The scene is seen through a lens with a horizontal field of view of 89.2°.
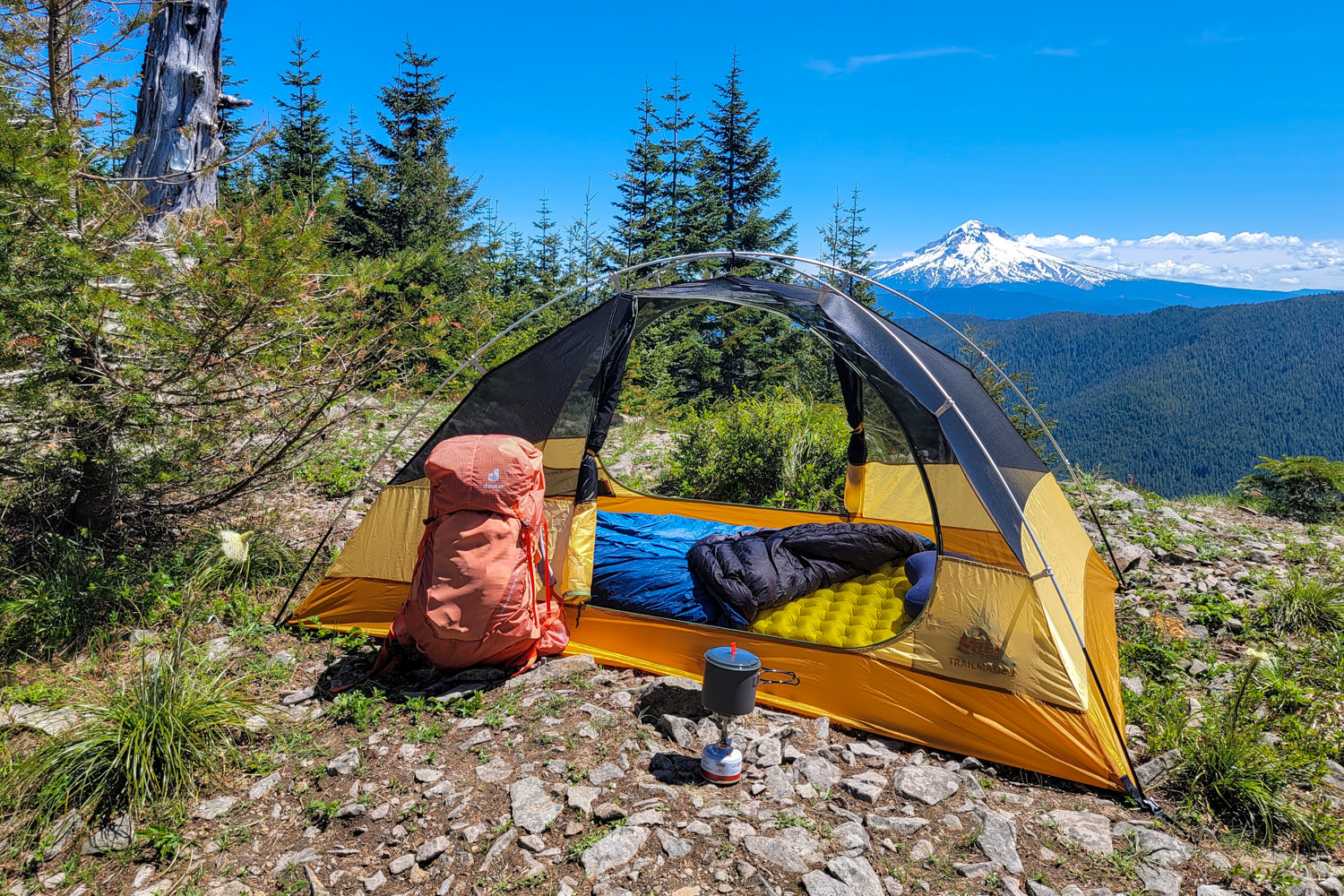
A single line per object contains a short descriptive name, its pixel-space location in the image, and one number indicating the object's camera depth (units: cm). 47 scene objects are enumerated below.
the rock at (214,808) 288
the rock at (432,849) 262
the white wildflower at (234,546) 402
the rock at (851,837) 269
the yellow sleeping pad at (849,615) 410
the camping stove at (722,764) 304
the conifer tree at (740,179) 1938
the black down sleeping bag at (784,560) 429
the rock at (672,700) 363
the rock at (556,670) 392
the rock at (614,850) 254
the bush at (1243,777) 295
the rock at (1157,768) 323
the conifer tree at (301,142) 1614
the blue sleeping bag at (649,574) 433
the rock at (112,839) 268
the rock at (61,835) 267
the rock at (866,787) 303
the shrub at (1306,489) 931
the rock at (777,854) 255
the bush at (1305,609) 494
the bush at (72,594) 390
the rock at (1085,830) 276
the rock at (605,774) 303
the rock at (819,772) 315
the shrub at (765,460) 759
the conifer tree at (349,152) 1773
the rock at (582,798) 285
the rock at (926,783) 305
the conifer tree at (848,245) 2147
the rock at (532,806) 275
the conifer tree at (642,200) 1859
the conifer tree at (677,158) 1900
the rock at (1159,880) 254
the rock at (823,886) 243
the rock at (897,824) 282
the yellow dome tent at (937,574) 337
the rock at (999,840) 265
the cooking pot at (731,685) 304
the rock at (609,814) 279
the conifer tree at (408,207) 1362
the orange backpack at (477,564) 374
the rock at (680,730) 336
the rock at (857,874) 245
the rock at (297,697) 372
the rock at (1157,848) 270
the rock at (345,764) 311
